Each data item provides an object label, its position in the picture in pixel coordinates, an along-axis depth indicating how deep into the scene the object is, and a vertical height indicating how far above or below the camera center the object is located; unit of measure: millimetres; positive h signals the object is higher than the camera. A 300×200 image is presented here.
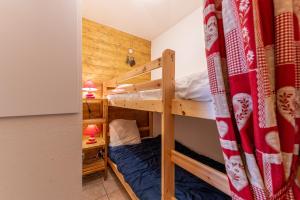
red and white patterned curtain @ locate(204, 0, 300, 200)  398 +18
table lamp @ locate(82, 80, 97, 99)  2111 +300
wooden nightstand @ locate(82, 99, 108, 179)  1975 -514
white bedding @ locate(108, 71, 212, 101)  758 +100
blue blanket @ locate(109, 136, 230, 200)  1273 -746
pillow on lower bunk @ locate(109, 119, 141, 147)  2299 -442
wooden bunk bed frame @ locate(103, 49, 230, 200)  733 -57
